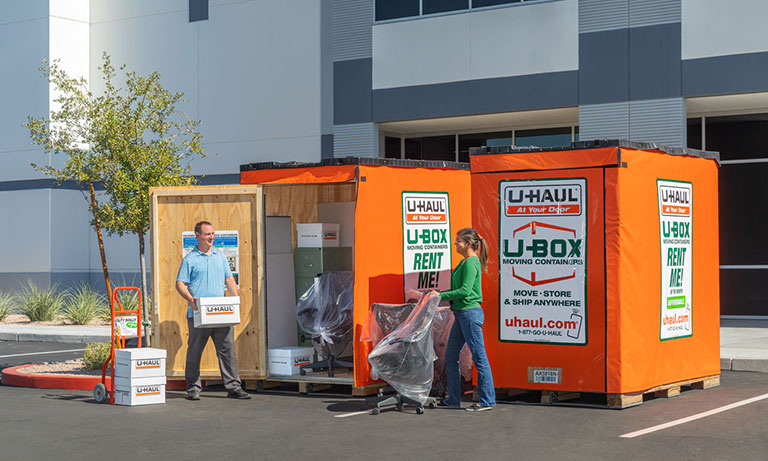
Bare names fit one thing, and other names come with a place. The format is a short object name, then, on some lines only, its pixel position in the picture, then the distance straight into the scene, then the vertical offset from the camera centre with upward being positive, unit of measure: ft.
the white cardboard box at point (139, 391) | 36.80 -4.64
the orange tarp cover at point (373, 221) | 38.06 +1.51
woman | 34.60 -1.46
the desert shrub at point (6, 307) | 78.64 -3.44
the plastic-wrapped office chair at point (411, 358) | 35.22 -3.37
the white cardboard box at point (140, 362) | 36.68 -3.60
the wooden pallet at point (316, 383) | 38.47 -4.67
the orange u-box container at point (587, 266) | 34.55 -0.19
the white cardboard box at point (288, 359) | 40.27 -3.85
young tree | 49.85 +4.93
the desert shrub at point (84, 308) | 73.15 -3.31
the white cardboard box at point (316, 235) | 41.86 +1.08
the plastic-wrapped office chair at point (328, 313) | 40.63 -2.07
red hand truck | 37.58 -2.62
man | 38.09 -1.16
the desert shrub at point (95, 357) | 44.78 -4.12
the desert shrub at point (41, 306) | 75.82 -3.23
